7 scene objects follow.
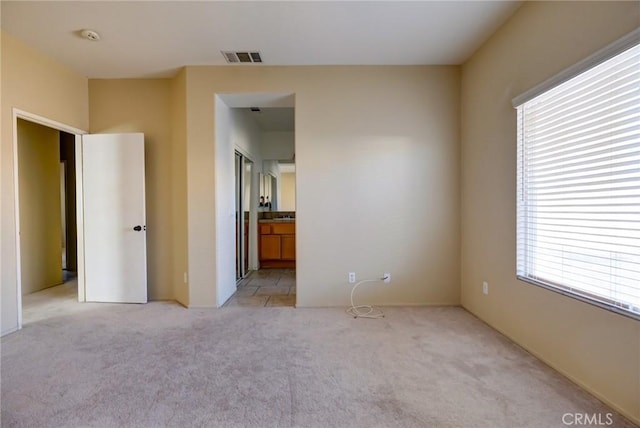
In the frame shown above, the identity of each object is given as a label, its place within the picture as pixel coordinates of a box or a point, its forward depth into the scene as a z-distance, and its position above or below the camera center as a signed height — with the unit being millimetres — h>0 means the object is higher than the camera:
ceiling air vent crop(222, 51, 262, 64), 2957 +1586
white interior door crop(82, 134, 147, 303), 3422 -101
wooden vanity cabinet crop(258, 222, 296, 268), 5418 -625
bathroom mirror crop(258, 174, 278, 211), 5721 +329
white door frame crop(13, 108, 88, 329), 2732 +236
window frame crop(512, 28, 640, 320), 1516 +826
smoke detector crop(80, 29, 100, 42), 2568 +1573
